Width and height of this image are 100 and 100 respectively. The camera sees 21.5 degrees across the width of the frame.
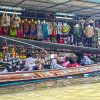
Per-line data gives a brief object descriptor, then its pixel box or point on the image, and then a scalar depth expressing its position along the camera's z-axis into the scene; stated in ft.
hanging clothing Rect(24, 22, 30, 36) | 40.42
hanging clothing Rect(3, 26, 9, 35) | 38.59
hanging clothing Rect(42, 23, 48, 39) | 41.88
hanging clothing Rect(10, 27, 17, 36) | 39.14
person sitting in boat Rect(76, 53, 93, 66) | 37.20
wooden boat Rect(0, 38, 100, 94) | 27.71
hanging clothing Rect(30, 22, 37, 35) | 40.83
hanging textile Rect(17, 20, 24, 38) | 39.83
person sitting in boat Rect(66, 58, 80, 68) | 36.28
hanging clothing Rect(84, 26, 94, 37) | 46.11
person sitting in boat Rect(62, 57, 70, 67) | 36.89
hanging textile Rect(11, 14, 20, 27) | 38.17
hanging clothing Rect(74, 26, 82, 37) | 45.29
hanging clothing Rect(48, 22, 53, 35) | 42.56
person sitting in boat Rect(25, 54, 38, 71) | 32.61
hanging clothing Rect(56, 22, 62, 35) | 43.67
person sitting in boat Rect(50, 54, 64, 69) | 34.15
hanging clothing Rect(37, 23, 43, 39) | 41.29
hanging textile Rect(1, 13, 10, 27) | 37.42
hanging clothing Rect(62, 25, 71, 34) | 44.09
